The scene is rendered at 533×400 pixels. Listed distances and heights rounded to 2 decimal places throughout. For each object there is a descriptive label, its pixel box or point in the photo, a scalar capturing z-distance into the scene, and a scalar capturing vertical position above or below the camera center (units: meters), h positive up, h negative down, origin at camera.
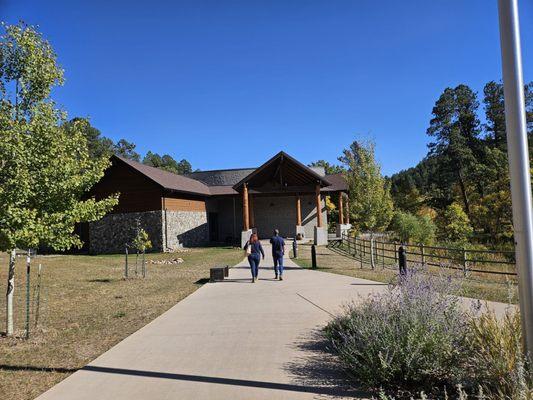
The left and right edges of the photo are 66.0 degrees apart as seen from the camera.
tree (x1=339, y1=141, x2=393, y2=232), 16.61 +1.36
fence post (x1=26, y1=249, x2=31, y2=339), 7.34 -1.67
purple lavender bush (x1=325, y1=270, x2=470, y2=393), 4.36 -1.33
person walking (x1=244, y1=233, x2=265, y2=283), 13.02 -0.82
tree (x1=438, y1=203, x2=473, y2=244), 33.66 -0.26
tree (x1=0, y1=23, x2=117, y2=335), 6.95 +1.35
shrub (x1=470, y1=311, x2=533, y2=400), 3.52 -1.31
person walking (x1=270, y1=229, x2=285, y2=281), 13.51 -0.75
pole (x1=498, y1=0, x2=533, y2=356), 3.89 +0.64
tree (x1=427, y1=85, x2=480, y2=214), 52.81 +12.89
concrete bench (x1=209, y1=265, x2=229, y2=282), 13.73 -1.47
